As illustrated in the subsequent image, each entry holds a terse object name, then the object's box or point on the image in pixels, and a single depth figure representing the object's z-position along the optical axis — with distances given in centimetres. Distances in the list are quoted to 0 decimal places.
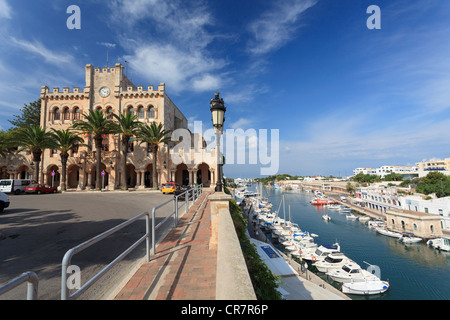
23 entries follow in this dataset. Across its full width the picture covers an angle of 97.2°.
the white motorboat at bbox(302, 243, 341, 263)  2311
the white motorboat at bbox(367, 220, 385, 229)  3428
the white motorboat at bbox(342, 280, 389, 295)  1769
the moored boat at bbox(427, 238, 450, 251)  2567
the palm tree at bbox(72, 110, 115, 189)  2478
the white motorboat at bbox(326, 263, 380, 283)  1869
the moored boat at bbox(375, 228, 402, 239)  3003
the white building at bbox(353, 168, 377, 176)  14062
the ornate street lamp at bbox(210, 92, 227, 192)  555
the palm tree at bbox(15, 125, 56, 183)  2436
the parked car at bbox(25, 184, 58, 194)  2097
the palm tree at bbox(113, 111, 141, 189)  2559
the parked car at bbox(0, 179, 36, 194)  2039
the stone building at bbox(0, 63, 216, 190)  2872
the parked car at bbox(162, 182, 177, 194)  1936
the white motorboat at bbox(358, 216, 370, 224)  3857
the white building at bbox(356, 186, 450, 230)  3173
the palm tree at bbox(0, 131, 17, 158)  2755
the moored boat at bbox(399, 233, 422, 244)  2813
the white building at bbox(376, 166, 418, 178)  12661
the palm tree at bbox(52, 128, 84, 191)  2545
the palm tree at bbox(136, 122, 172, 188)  2602
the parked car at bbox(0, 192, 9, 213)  1052
